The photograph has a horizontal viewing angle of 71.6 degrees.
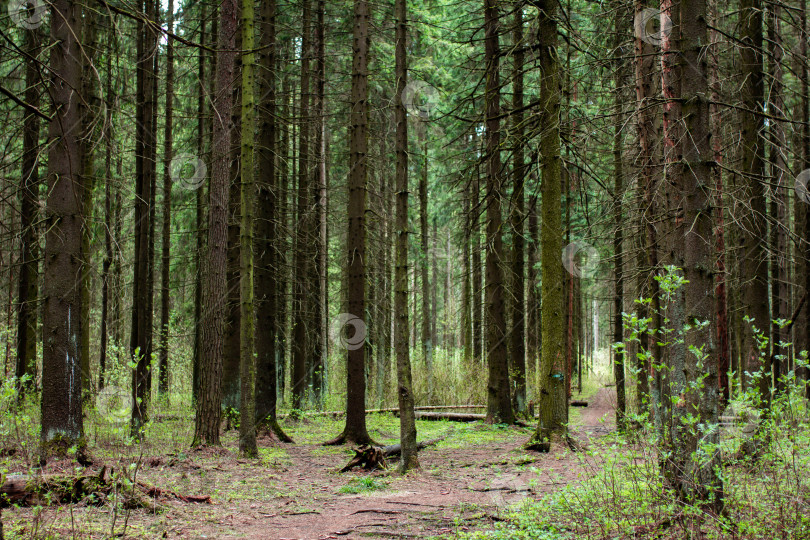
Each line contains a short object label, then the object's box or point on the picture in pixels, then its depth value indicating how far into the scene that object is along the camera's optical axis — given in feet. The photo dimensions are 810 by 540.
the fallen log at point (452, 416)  52.80
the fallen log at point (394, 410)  52.49
